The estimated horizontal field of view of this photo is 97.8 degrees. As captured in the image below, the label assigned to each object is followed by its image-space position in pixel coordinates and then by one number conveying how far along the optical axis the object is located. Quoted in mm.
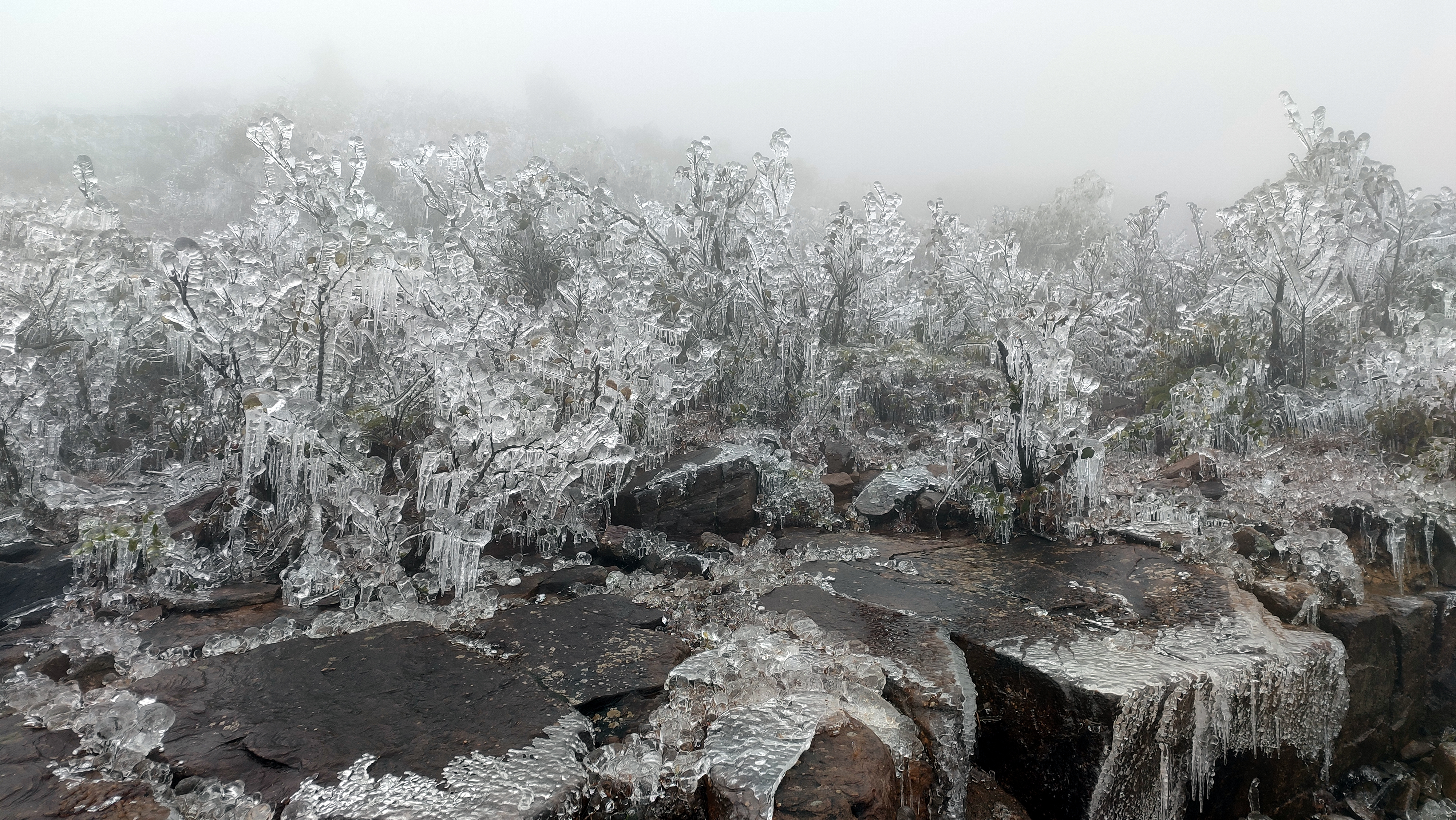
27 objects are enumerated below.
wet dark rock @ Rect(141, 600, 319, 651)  3713
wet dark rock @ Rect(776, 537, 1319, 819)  3162
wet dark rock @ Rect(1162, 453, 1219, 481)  6508
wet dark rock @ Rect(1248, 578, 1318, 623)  4152
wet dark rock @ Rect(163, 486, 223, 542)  4789
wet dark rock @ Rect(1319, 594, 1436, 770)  4105
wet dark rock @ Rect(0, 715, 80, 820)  2230
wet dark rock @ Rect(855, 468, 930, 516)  6477
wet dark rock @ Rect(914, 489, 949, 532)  6250
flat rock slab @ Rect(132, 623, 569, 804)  2615
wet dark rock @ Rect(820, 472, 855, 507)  6785
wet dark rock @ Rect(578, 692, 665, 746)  2977
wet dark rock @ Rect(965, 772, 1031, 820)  3219
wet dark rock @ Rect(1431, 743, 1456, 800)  4055
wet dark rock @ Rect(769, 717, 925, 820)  2518
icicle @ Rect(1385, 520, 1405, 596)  4863
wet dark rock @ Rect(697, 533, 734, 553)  5758
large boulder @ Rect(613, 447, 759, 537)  6160
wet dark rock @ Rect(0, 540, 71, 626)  4098
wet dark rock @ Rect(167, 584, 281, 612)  4125
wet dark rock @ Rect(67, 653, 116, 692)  3291
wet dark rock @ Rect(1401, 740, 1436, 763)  4371
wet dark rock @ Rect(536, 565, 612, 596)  4801
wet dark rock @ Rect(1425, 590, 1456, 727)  4543
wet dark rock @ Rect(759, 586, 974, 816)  3223
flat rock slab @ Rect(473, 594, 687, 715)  3363
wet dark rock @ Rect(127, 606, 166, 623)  3947
